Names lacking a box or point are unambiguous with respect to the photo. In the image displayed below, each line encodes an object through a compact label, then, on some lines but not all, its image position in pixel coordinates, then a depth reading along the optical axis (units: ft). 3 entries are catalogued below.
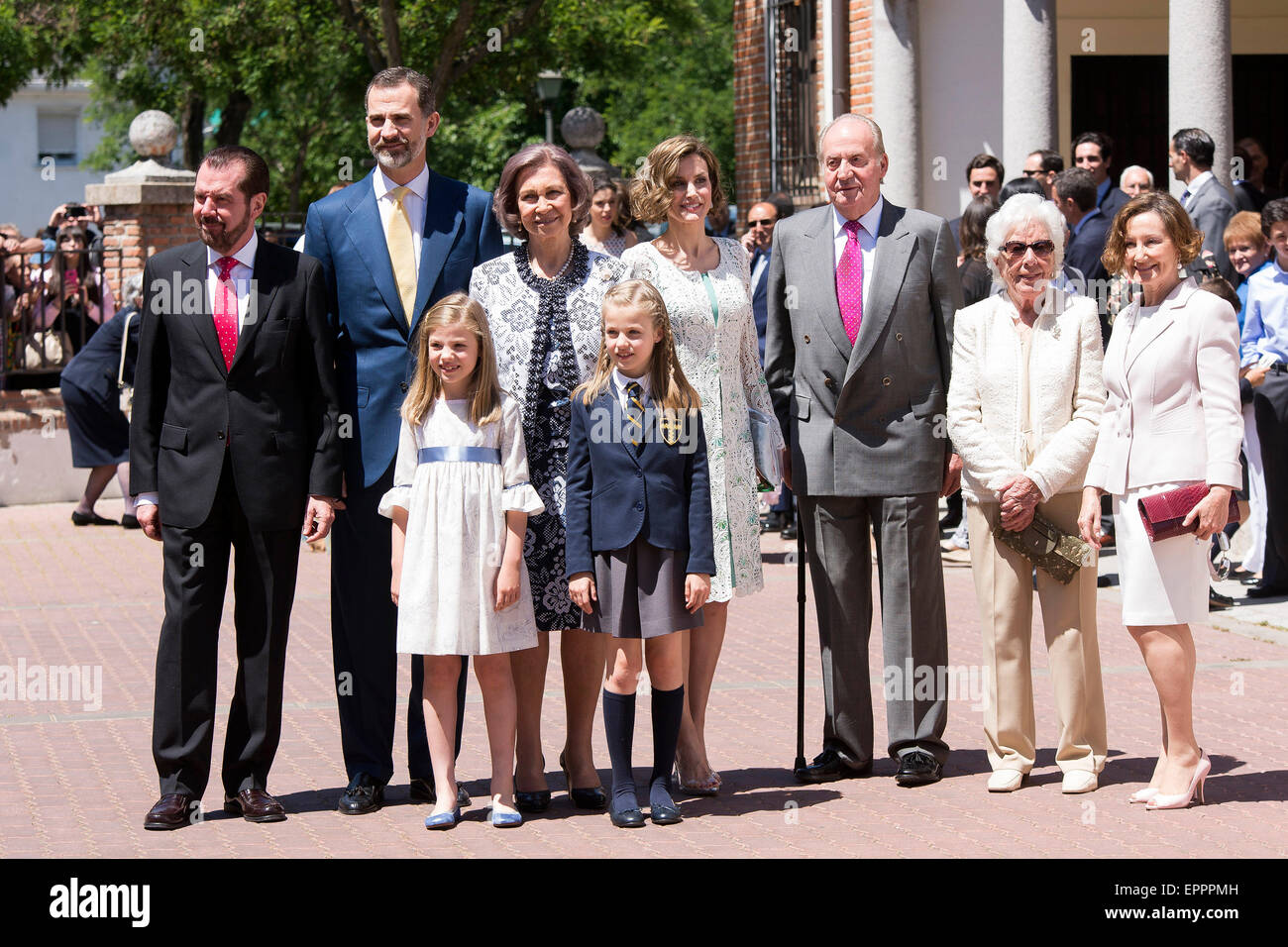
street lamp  72.38
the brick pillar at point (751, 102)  61.82
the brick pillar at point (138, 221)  53.88
